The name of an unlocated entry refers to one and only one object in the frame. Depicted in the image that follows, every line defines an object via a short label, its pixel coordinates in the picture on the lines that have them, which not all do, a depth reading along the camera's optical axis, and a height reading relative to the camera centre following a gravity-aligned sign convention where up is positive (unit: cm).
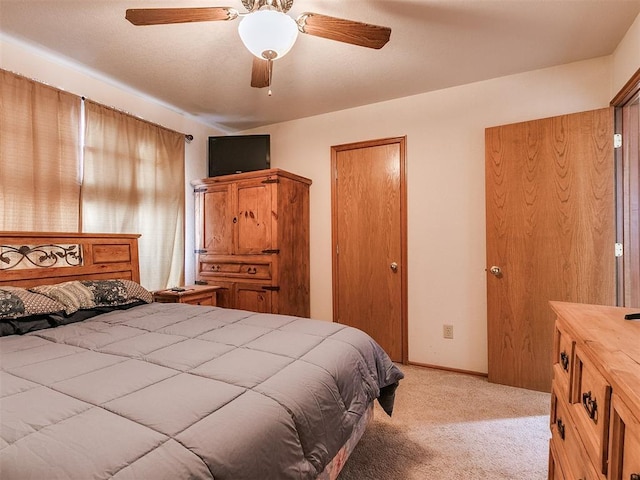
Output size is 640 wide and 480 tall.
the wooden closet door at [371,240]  307 -1
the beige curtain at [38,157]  213 +60
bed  73 -47
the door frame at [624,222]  217 +10
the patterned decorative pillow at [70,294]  192 -34
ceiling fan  141 +102
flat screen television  354 +97
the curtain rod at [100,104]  219 +114
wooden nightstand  280 -51
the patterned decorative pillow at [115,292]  212 -37
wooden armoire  306 +0
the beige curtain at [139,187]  262 +49
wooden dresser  67 -41
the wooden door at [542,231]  225 +5
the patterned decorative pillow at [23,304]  168 -35
